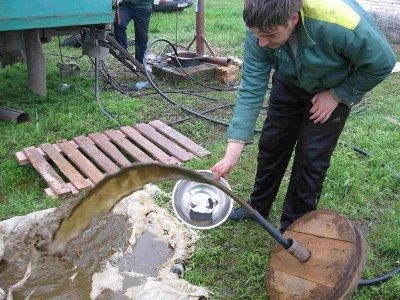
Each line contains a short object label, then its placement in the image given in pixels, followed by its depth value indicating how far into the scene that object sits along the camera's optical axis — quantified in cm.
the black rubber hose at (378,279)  301
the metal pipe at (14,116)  546
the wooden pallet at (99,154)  429
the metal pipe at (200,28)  748
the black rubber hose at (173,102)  573
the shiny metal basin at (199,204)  321
